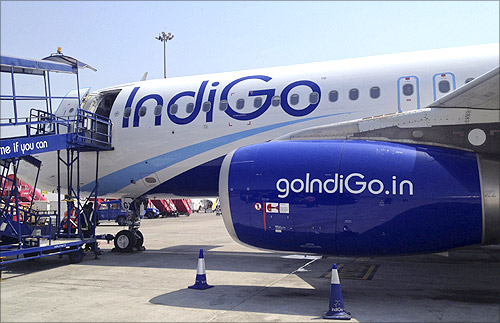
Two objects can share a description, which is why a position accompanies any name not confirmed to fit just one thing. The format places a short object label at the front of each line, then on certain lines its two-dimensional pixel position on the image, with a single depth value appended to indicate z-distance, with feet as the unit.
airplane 21.43
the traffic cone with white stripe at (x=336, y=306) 19.83
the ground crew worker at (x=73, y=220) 40.50
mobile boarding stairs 32.99
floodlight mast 146.72
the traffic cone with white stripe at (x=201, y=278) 26.45
